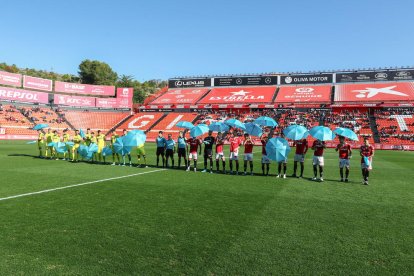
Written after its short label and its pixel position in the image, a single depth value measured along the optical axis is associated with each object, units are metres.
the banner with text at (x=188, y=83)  66.38
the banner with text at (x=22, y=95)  51.53
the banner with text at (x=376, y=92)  49.35
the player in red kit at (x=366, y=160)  12.34
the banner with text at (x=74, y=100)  58.53
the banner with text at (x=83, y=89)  58.97
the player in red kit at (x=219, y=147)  15.17
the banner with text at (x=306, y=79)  59.09
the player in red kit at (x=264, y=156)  14.12
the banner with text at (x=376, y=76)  54.38
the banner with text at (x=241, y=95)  56.59
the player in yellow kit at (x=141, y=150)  16.96
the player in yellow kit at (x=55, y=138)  20.64
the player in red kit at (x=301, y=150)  13.76
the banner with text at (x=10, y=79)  51.37
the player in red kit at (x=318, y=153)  13.17
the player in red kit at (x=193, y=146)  15.41
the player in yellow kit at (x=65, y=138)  20.87
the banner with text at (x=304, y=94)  53.25
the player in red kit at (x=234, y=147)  14.66
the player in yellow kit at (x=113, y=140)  17.70
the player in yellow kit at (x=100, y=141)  18.81
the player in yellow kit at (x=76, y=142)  19.30
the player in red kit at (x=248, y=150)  14.27
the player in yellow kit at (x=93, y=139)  18.94
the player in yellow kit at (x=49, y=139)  20.73
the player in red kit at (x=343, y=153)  12.85
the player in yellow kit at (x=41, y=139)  21.41
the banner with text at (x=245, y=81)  62.34
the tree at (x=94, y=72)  100.81
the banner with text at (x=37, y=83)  54.69
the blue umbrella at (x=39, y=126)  20.25
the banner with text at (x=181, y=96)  60.88
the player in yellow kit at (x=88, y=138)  19.02
